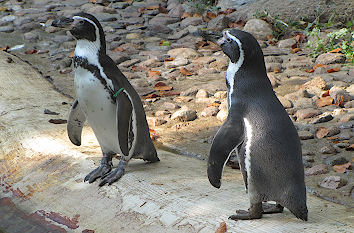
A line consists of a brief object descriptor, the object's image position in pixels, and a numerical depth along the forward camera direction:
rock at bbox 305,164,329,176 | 6.93
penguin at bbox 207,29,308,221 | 4.49
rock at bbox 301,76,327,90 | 10.23
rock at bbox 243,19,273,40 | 14.10
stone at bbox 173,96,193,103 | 10.47
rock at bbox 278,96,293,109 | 9.48
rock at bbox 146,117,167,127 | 9.21
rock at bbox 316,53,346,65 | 11.71
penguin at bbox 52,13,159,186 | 5.90
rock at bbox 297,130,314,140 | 8.21
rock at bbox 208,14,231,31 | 15.07
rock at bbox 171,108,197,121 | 9.37
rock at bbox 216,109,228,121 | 9.21
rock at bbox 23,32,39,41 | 15.55
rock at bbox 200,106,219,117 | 9.52
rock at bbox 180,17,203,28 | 15.85
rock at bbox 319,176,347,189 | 6.49
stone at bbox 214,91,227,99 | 10.28
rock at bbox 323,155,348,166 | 7.20
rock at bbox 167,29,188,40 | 14.99
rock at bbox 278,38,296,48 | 13.41
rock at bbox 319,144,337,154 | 7.59
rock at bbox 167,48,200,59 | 13.26
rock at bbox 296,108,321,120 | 8.98
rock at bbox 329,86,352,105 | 9.38
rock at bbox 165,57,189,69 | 12.73
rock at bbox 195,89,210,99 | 10.42
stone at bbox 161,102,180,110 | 10.04
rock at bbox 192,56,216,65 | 12.77
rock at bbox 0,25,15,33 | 16.20
